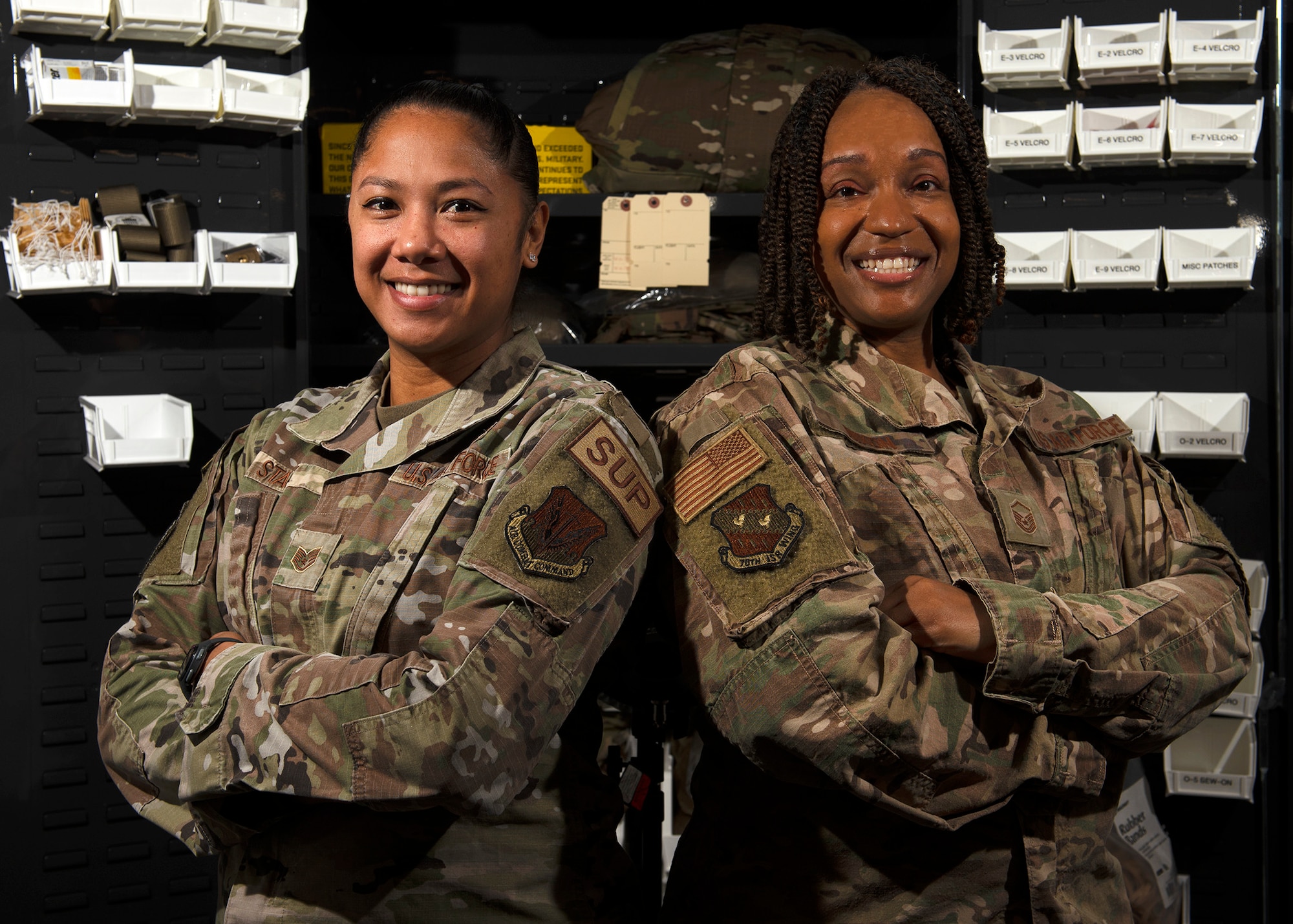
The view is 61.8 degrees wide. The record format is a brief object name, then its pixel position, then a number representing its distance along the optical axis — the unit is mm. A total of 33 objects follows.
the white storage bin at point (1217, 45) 2305
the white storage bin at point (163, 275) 2289
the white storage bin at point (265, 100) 2363
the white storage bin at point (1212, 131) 2338
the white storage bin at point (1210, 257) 2346
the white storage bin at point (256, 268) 2354
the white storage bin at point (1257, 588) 2334
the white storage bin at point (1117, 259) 2363
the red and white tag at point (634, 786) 1785
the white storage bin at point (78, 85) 2238
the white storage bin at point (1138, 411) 2377
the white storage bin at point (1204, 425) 2336
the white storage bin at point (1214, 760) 2363
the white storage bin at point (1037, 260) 2395
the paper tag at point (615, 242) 2594
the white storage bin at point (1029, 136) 2377
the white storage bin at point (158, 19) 2293
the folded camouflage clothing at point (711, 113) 2586
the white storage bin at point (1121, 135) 2357
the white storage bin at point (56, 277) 2258
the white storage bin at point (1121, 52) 2332
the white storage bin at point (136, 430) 2279
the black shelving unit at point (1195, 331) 2422
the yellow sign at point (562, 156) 2840
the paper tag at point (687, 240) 2580
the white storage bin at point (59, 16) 2244
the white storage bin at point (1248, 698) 2334
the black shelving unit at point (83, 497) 2340
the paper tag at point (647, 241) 2584
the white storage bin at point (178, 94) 2312
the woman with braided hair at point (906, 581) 1413
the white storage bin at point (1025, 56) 2373
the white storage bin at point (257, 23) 2352
